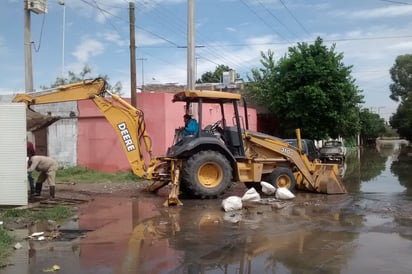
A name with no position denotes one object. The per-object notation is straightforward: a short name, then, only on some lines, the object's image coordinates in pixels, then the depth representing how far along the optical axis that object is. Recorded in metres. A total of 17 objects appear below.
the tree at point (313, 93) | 31.66
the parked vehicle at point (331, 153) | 35.97
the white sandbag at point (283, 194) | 13.87
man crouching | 13.52
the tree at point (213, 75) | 74.44
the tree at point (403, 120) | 55.44
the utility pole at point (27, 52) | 19.42
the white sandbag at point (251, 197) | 13.02
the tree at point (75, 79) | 44.10
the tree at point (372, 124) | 75.26
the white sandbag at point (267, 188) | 14.24
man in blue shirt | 13.97
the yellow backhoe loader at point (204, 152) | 13.59
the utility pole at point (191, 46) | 18.23
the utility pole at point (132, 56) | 20.29
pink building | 21.58
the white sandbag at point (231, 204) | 11.78
